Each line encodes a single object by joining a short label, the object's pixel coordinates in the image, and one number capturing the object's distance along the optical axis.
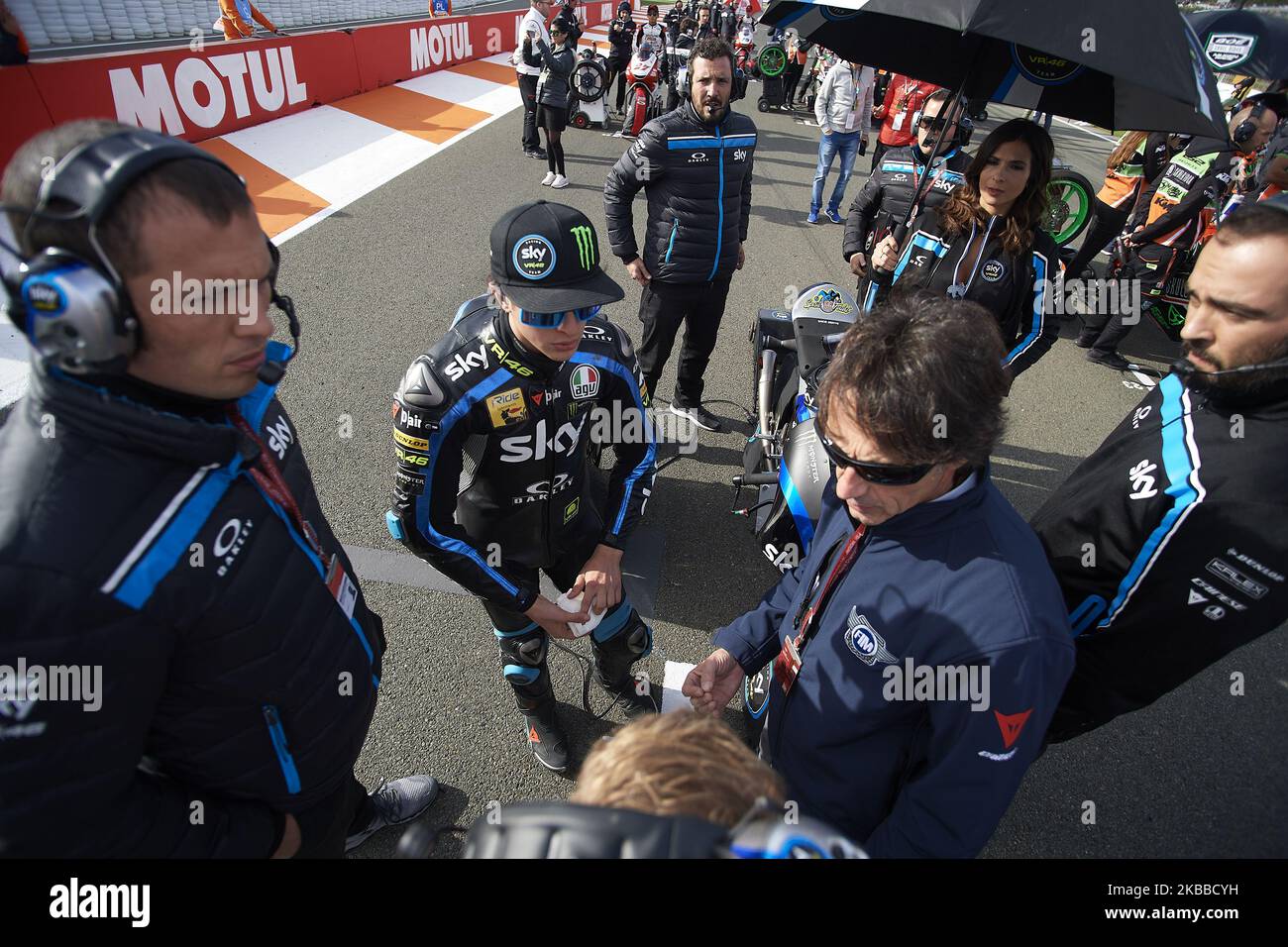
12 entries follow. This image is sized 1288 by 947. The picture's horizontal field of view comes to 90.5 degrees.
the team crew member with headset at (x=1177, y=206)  5.71
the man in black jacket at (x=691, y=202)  4.03
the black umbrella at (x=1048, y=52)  2.32
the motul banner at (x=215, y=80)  6.35
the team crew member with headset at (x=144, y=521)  1.02
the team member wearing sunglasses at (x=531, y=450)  2.09
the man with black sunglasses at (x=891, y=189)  4.26
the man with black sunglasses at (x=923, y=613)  1.36
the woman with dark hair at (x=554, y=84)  8.42
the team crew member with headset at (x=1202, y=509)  1.61
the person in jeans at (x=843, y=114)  7.91
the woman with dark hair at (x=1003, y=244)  3.29
